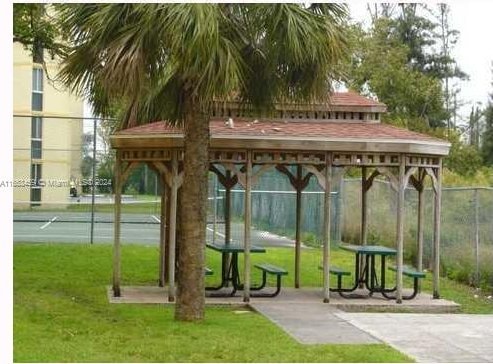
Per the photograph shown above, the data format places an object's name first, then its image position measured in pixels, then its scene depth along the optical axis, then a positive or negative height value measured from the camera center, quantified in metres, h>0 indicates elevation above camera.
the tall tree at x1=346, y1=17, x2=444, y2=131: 35.91 +4.61
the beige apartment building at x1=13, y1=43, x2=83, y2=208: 26.19 +0.76
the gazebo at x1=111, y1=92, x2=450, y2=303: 13.94 +0.54
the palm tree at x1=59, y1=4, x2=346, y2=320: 10.61 +1.65
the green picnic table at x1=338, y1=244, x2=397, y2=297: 14.75 -1.47
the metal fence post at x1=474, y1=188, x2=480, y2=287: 17.56 -0.77
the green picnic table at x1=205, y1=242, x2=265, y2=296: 14.66 -1.35
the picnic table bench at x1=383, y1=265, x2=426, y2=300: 14.87 -1.52
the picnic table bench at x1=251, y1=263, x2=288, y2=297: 14.57 -1.49
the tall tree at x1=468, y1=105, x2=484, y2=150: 61.51 +4.74
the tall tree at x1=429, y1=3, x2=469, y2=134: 50.05 +7.54
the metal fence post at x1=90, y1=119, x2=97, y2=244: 24.48 +0.21
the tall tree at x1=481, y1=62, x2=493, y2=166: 53.56 +2.96
